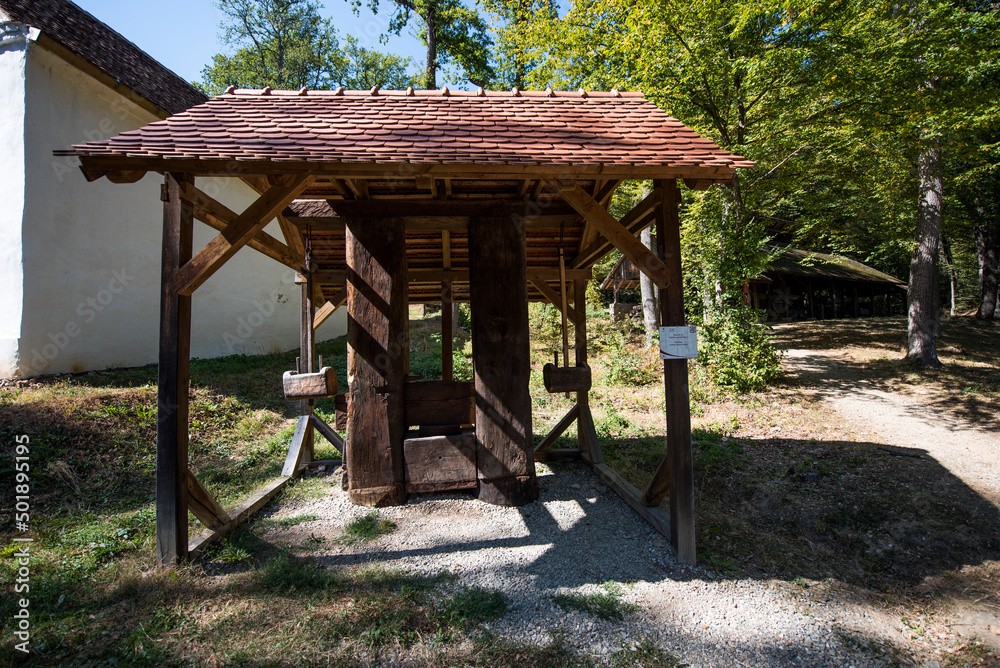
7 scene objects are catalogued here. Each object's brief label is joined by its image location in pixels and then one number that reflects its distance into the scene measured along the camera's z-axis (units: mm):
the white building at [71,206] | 6766
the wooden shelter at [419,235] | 3531
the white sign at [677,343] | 3695
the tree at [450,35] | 16234
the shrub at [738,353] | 9125
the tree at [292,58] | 23031
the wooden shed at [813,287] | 20619
